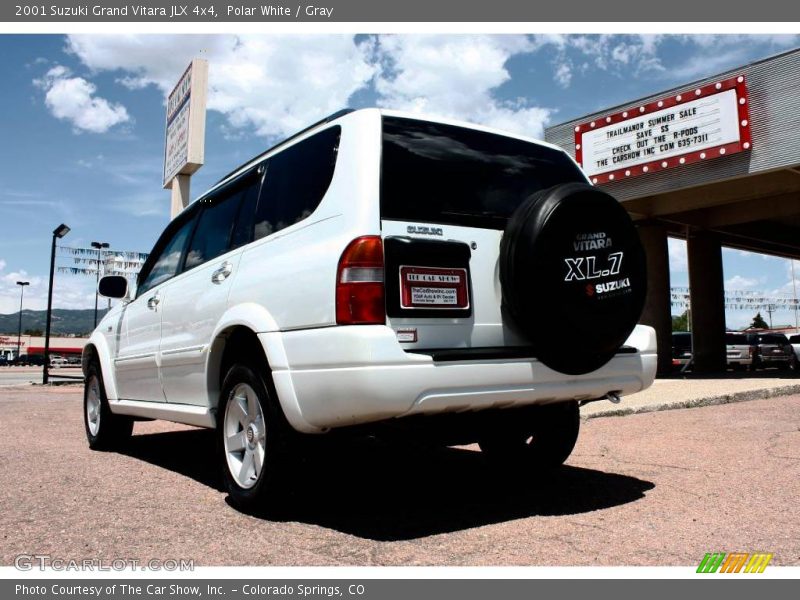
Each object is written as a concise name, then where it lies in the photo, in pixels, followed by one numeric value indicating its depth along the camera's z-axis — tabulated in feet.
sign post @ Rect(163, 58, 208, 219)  48.65
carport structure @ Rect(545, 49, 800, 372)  42.57
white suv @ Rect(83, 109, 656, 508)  10.38
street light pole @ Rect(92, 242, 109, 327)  143.54
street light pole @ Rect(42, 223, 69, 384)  77.87
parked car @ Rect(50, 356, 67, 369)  213.87
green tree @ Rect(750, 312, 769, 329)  370.12
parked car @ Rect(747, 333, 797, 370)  79.66
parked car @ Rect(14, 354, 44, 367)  263.08
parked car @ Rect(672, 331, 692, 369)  80.38
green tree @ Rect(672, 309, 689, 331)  397.60
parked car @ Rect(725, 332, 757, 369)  78.69
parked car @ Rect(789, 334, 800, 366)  80.79
